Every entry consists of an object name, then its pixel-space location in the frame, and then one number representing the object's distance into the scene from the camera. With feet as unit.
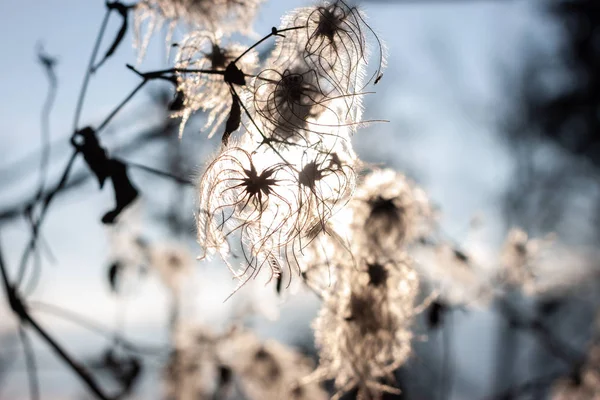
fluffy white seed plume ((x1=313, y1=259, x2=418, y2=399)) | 1.72
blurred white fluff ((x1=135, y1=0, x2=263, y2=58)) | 1.69
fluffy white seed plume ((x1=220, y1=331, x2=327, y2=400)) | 2.45
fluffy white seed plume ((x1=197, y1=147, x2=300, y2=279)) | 1.49
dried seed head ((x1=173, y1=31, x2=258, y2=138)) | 1.58
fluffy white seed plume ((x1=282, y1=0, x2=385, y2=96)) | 1.54
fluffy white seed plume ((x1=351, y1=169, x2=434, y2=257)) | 1.75
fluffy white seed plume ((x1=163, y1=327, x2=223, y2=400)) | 2.50
